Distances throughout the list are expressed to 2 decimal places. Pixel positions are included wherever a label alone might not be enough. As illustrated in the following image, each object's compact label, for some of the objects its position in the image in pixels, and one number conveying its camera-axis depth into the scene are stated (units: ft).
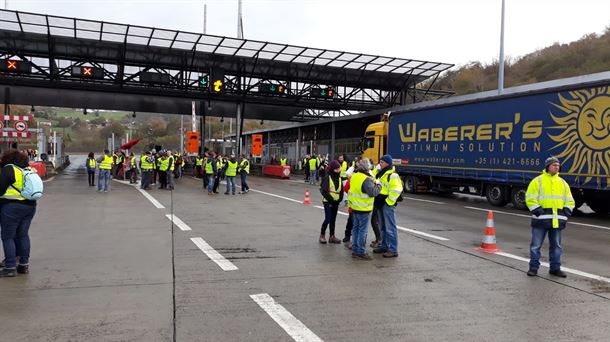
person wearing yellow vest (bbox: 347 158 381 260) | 24.85
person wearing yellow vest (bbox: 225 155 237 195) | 62.75
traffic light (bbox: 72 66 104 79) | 92.10
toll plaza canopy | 88.63
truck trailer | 43.05
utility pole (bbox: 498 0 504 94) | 76.03
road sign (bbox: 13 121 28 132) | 73.72
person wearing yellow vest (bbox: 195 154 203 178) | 107.49
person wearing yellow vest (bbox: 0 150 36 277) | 20.56
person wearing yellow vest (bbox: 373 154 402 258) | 25.82
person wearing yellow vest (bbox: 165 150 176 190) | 68.90
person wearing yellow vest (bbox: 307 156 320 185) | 92.32
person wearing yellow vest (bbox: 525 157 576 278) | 21.81
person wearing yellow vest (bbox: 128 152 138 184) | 83.35
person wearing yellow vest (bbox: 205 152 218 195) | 63.36
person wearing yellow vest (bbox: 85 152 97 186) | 70.23
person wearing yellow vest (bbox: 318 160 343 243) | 28.89
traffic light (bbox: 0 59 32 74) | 87.20
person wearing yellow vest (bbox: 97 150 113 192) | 60.75
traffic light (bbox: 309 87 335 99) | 110.63
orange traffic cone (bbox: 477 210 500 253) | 27.76
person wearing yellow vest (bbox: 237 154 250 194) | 65.21
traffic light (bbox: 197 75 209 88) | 98.68
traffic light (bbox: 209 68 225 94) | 95.35
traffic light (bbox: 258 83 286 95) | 106.52
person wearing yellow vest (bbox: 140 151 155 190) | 69.26
